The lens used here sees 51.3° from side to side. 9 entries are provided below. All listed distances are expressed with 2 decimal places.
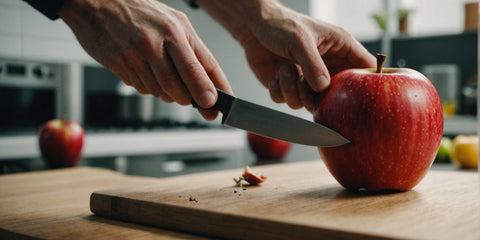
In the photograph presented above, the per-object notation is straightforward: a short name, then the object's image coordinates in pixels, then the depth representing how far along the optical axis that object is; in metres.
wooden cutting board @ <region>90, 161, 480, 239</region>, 0.66
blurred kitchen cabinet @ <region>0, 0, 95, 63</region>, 3.16
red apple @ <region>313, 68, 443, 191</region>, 0.90
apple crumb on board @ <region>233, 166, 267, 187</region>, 1.05
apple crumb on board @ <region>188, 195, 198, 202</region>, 0.86
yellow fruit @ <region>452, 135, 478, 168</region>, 1.85
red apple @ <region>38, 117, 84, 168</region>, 1.75
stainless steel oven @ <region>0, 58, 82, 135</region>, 3.18
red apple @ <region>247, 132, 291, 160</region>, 2.11
